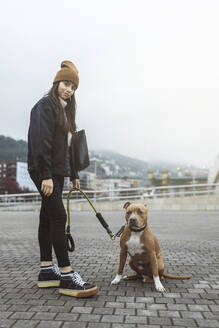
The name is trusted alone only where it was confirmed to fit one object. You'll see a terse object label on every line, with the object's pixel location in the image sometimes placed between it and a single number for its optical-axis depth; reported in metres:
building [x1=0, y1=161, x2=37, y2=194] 150.38
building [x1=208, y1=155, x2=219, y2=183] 40.09
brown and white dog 3.49
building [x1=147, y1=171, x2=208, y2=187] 99.25
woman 3.35
